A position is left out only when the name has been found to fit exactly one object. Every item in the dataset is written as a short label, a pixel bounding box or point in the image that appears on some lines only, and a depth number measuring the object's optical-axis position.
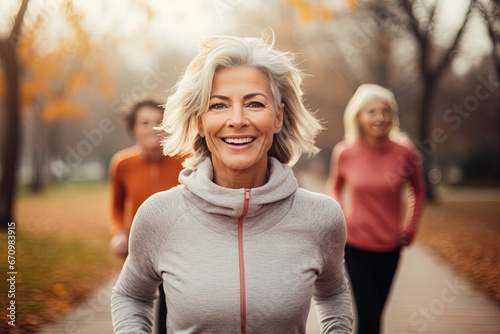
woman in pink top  4.71
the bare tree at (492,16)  10.70
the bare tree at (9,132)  11.70
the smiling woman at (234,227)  2.11
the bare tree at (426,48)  15.77
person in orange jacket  4.52
